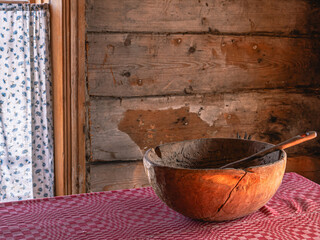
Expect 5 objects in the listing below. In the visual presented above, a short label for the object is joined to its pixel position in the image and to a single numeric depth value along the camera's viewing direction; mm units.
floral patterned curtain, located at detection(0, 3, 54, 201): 2217
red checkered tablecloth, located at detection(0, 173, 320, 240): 866
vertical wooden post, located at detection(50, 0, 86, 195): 1855
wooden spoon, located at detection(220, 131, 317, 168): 992
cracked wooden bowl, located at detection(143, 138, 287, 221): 848
